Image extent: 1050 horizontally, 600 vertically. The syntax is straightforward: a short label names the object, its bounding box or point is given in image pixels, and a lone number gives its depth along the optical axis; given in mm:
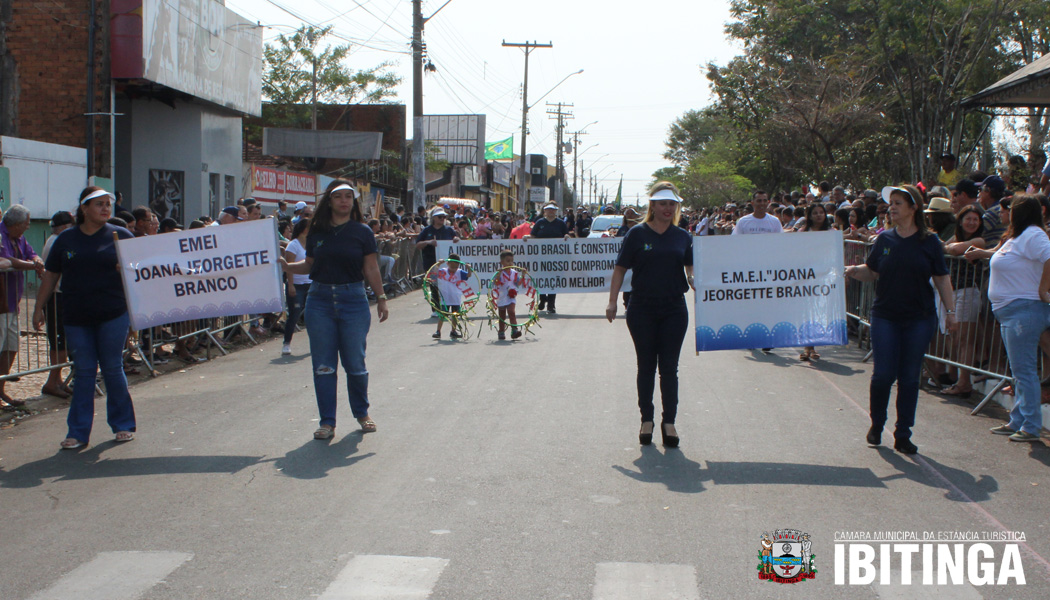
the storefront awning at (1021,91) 14827
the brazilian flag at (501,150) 96812
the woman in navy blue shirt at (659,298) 7082
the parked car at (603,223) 29984
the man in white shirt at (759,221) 11891
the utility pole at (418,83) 25359
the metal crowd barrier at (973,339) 8977
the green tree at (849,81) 23312
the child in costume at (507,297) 13797
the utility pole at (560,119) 91062
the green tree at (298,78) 55938
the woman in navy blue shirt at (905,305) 6926
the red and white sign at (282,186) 30500
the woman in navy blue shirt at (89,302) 7160
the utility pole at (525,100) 52406
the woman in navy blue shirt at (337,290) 7449
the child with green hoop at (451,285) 14234
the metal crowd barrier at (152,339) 9587
